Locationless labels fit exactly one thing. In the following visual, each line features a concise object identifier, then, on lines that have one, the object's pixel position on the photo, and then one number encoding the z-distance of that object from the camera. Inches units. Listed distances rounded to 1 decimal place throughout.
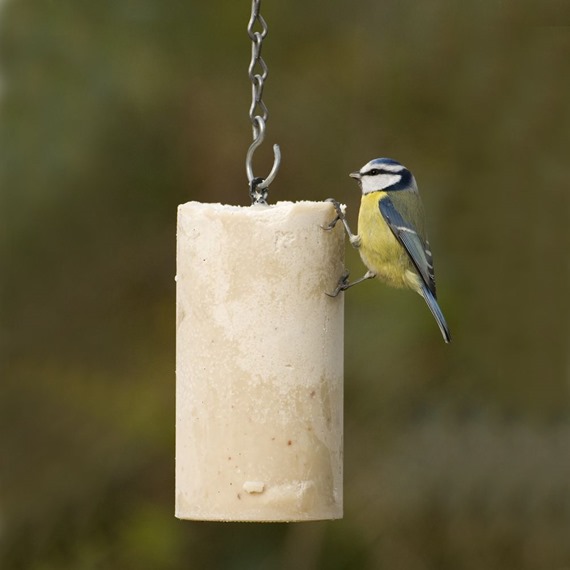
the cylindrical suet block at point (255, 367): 271.0
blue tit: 319.9
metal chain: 275.6
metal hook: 274.2
